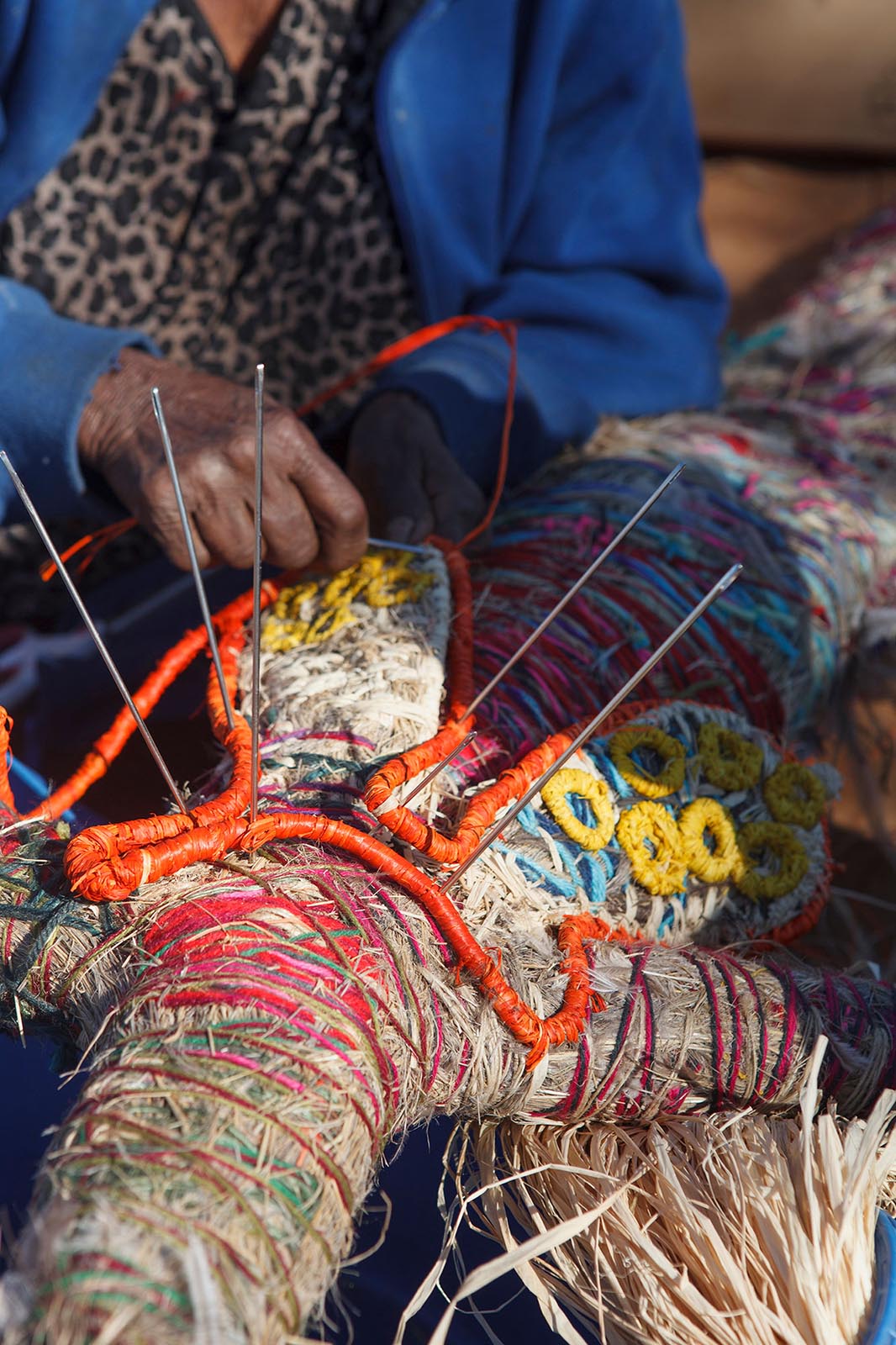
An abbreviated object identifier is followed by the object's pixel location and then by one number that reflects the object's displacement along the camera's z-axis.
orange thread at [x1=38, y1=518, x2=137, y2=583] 1.08
